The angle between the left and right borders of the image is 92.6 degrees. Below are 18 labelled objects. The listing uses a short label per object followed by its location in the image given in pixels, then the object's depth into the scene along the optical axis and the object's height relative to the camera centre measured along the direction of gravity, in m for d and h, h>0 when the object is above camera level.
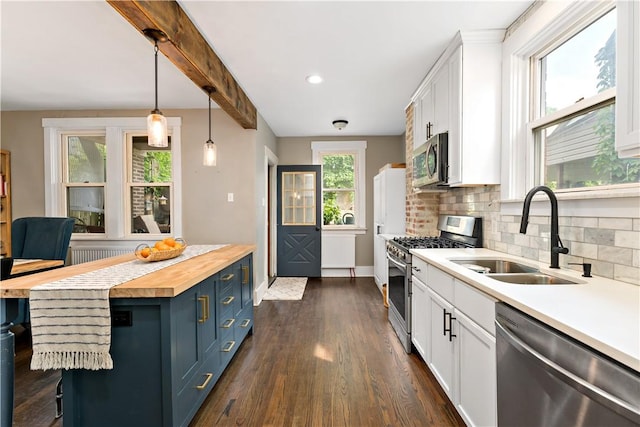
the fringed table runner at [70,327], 1.39 -0.55
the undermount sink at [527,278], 1.58 -0.37
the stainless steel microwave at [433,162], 2.56 +0.42
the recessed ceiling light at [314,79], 3.02 +1.31
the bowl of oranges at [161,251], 2.10 -0.30
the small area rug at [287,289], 4.30 -1.24
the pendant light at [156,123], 1.84 +0.52
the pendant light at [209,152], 2.65 +0.49
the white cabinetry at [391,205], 4.39 +0.06
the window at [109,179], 4.07 +0.40
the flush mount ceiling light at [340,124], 4.57 +1.28
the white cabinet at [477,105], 2.29 +0.79
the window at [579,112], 1.52 +0.55
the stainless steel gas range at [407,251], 2.59 -0.39
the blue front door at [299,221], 5.47 -0.22
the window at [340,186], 5.68 +0.43
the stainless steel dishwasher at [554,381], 0.75 -0.50
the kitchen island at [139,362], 1.48 -0.76
